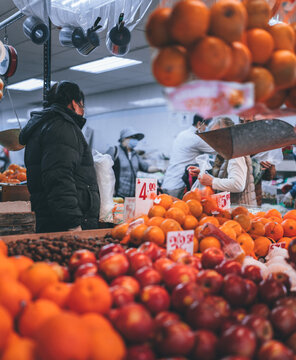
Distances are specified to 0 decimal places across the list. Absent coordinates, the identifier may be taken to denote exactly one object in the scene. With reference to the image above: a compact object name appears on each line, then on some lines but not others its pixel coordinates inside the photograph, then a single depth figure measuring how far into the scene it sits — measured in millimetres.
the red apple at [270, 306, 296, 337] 1088
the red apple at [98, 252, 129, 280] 1320
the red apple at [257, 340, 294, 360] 923
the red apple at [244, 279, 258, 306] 1237
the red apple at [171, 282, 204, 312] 1126
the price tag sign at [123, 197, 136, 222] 2439
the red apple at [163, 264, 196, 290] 1261
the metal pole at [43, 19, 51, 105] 3684
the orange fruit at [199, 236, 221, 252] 1852
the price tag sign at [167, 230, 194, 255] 1673
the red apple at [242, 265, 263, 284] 1364
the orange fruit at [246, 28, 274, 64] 1106
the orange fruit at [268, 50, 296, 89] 1118
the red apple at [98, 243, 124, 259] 1536
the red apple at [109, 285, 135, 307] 1122
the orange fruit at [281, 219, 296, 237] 2430
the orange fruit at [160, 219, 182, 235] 1922
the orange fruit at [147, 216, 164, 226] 1999
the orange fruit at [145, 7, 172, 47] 1036
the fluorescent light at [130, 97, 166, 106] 9258
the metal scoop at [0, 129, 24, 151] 3693
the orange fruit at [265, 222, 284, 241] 2340
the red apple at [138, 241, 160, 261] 1555
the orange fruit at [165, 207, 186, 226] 2111
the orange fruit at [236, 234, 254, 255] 2092
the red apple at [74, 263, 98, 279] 1312
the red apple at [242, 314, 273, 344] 1015
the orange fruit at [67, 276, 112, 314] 1042
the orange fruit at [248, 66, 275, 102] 1063
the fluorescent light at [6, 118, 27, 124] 14688
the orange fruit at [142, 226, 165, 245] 1844
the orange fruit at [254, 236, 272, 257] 2215
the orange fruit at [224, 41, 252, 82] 1017
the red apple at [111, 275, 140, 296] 1207
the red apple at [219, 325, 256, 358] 937
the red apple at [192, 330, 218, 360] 957
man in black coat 2457
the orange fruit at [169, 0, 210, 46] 974
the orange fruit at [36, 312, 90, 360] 816
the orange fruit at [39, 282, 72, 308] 1088
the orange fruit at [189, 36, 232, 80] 966
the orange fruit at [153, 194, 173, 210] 2299
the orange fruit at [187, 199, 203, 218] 2289
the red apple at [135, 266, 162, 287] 1277
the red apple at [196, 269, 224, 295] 1247
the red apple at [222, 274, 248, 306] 1220
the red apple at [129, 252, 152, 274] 1403
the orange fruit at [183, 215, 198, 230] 2111
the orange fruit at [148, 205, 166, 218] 2178
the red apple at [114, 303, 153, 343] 966
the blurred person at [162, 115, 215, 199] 4551
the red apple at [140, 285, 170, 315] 1128
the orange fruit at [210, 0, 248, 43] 1007
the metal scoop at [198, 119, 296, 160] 1714
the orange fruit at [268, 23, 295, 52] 1185
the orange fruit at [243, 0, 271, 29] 1179
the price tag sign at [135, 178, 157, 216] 2363
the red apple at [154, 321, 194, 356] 932
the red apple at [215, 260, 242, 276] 1400
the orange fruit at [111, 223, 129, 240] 2059
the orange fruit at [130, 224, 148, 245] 1901
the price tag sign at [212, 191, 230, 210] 2459
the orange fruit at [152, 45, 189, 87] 991
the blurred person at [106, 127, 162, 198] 6160
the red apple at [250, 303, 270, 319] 1180
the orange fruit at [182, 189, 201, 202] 2410
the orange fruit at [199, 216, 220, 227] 2149
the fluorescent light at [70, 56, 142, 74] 7125
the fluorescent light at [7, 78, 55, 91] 9491
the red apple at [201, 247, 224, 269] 1513
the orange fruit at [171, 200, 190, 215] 2214
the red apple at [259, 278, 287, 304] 1271
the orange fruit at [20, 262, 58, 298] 1160
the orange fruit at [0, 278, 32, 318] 1023
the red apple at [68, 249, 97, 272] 1412
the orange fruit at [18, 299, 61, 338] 965
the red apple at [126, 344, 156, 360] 917
